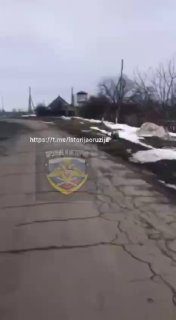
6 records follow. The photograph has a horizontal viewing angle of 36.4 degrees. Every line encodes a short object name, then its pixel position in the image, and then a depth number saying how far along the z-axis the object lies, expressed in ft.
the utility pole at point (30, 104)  211.96
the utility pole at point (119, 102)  80.52
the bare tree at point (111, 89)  123.84
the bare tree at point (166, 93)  80.41
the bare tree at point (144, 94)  88.37
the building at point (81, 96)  155.97
